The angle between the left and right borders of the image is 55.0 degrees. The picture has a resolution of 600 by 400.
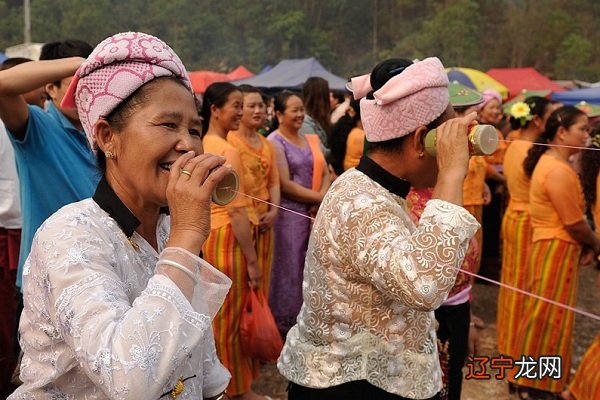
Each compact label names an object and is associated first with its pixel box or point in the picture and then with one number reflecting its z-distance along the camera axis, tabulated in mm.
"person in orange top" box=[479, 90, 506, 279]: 6121
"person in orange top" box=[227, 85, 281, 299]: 3672
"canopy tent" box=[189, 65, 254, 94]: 13250
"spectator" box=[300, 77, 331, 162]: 5345
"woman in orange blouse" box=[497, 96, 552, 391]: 3959
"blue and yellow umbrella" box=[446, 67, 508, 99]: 11785
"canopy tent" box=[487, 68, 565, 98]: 14078
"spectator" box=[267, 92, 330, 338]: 4215
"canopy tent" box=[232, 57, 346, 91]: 12625
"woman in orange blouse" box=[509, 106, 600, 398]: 3338
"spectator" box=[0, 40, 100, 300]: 2201
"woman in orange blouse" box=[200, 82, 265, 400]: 3240
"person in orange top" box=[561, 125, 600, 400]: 3150
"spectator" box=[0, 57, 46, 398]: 3012
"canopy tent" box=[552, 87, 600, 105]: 7863
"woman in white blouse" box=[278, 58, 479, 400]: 1504
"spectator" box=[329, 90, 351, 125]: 6213
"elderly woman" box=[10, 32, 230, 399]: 917
